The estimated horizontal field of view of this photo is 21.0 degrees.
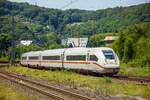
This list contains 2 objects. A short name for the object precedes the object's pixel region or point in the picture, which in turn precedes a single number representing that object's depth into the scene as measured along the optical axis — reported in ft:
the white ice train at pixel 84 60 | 118.01
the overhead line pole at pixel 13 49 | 210.08
